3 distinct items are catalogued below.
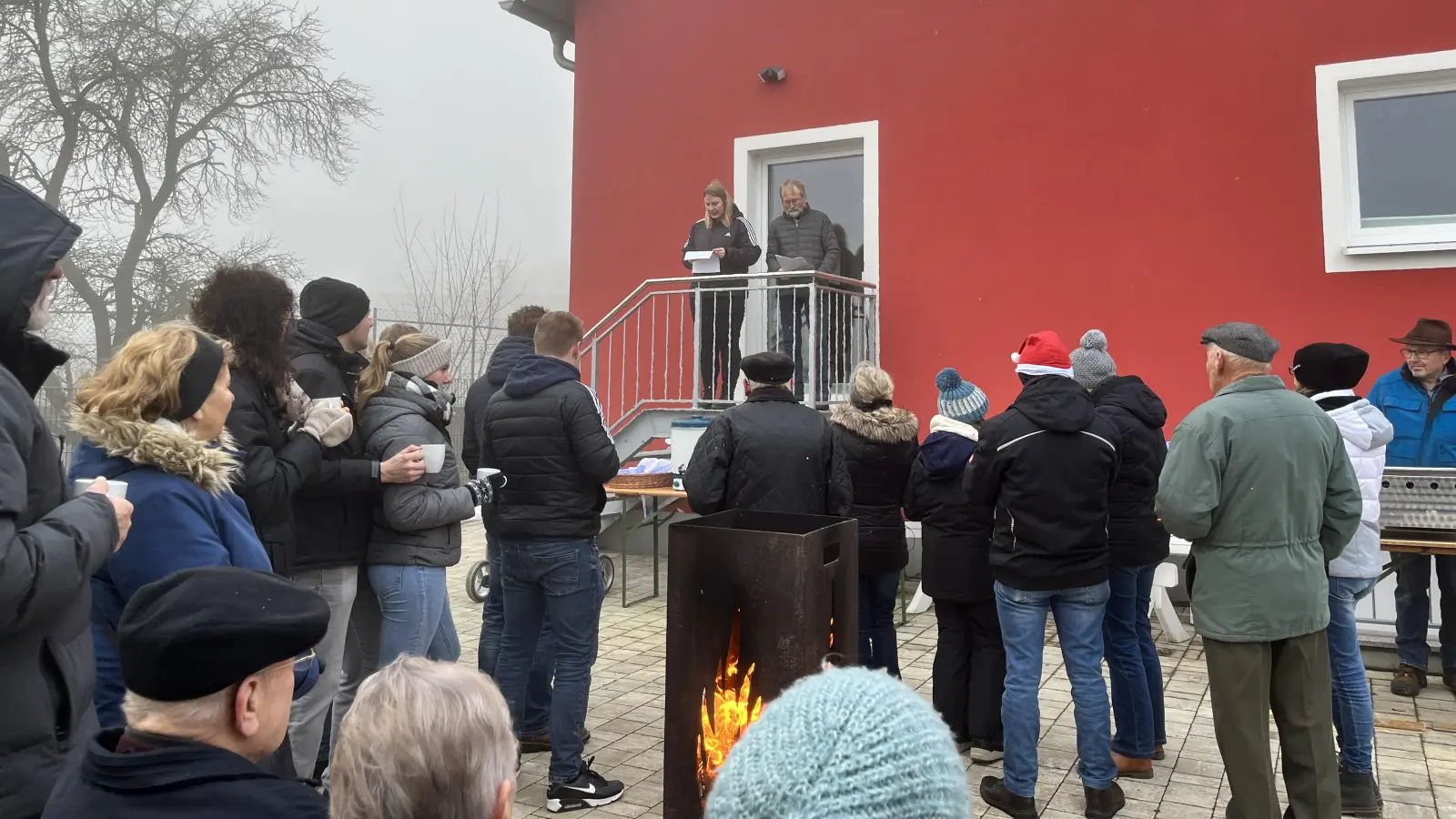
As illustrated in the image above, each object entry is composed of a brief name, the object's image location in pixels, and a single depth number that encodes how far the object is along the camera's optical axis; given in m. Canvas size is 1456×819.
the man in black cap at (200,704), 1.29
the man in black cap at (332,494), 3.20
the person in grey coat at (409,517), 3.35
